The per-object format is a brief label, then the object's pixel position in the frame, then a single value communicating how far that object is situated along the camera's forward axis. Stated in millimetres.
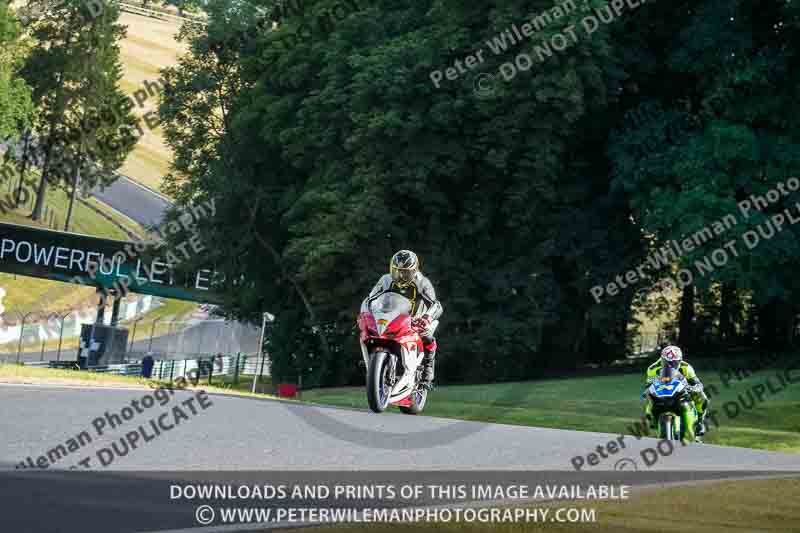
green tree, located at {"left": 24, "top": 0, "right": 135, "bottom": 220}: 82250
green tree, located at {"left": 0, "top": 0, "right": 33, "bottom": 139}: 72438
